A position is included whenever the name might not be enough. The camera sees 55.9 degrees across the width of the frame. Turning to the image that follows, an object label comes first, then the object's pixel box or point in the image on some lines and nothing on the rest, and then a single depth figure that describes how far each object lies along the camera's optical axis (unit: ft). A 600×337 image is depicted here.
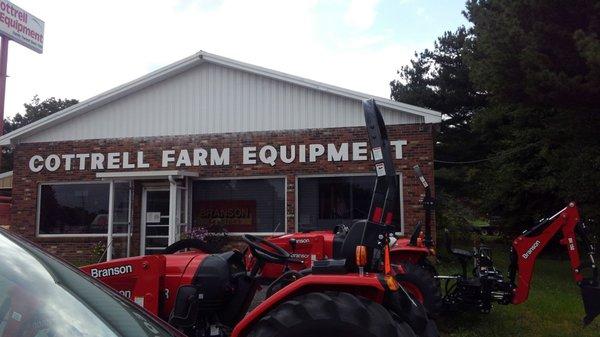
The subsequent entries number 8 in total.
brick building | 44.04
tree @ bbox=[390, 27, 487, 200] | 99.76
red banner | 46.11
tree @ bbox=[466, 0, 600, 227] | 41.73
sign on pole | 55.62
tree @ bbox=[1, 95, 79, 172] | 164.86
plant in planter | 45.39
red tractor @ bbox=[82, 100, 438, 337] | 10.33
